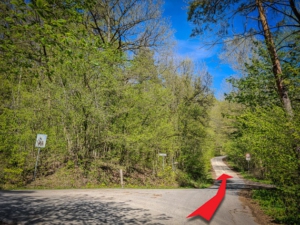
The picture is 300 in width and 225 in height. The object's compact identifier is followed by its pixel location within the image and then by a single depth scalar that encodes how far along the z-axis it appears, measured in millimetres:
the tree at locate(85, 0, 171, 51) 16016
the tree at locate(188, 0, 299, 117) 7166
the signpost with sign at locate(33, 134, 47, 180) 11570
